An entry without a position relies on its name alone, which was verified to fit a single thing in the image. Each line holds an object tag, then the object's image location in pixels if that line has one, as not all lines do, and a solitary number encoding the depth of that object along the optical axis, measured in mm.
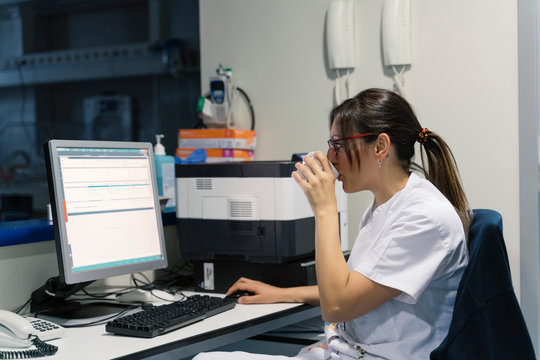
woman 1217
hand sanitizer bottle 2219
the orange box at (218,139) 2521
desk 1262
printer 1799
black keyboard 1367
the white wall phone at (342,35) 2320
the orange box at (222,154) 2520
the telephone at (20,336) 1237
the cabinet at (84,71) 4340
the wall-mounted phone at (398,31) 2197
